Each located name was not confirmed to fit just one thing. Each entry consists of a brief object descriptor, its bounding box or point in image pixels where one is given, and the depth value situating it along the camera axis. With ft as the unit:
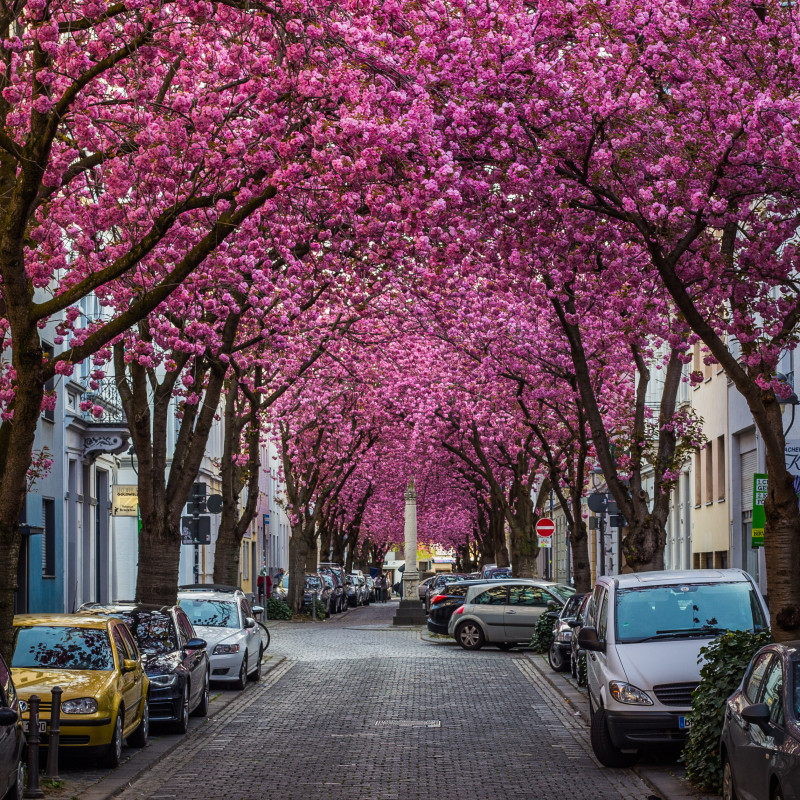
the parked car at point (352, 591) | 228.49
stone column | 154.51
